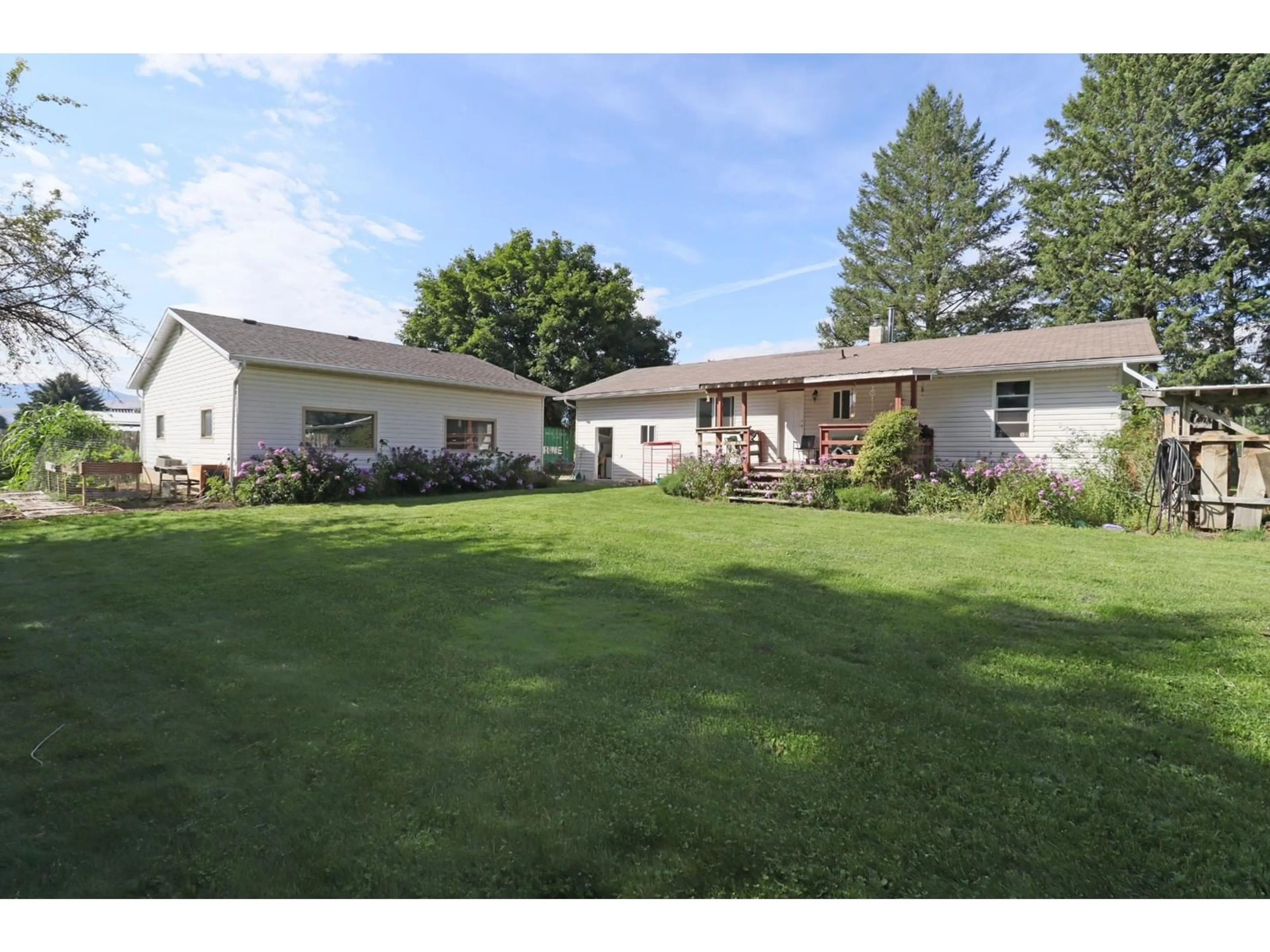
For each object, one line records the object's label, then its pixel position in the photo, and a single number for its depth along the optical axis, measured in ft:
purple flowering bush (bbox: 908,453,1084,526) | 34.68
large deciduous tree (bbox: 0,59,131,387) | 23.38
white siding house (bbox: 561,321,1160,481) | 44.47
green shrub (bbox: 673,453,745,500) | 48.08
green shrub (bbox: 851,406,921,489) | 41.14
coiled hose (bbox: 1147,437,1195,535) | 29.89
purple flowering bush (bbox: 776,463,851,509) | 42.73
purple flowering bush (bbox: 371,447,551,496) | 49.37
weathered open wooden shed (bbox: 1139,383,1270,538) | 28.17
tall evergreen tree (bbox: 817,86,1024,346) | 93.66
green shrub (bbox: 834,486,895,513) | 39.78
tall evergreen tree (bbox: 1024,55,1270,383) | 66.08
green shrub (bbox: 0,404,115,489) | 52.85
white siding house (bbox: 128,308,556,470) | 45.37
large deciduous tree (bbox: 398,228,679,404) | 102.63
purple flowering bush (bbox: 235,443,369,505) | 41.52
